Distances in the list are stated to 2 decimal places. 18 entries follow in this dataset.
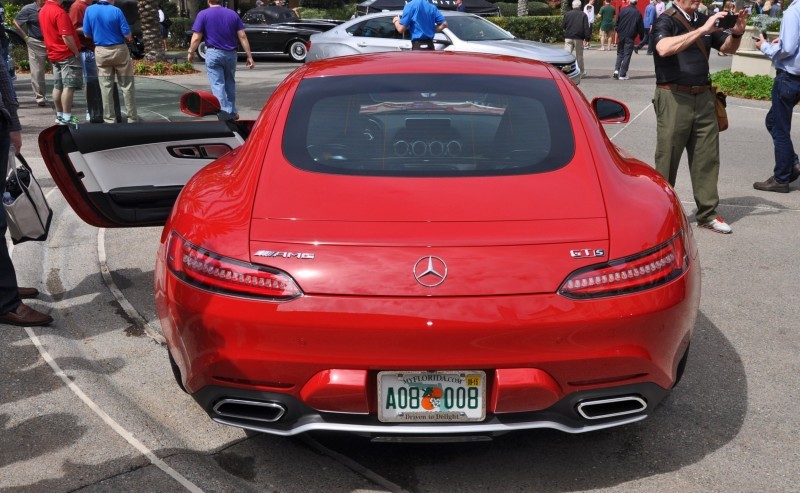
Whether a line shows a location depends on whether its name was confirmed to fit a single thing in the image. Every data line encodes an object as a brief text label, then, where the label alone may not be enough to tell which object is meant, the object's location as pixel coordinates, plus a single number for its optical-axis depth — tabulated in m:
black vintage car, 24.56
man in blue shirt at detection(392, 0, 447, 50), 13.91
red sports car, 2.95
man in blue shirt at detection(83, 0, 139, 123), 12.05
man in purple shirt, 11.56
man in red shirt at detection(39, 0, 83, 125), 11.91
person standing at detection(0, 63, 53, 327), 4.87
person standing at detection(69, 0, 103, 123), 12.51
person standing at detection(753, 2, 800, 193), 7.98
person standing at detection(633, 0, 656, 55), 27.59
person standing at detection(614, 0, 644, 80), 19.48
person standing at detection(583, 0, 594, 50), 26.27
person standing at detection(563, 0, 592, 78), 18.80
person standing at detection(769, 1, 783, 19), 28.23
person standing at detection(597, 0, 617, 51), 27.78
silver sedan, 14.63
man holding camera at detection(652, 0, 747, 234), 6.60
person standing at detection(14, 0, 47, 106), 14.40
